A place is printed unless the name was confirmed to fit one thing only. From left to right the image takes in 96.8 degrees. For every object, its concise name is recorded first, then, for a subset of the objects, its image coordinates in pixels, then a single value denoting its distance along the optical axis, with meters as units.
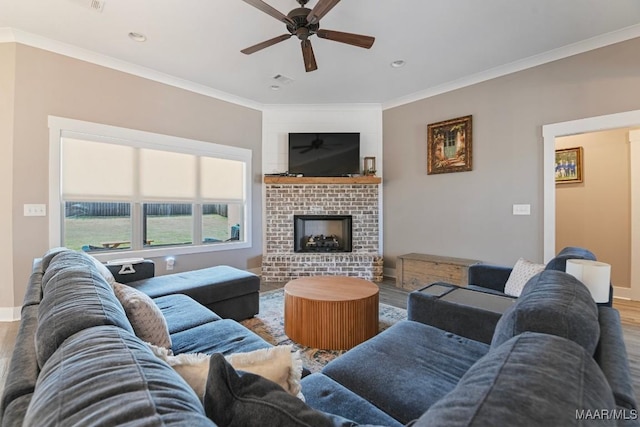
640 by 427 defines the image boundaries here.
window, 3.27
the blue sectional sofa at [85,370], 0.50
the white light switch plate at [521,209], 3.48
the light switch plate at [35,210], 3.01
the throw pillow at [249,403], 0.59
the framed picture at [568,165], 4.12
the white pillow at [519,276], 2.41
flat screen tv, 4.76
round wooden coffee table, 2.30
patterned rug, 2.20
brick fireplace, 4.82
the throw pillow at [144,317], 1.33
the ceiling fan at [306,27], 2.12
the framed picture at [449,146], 3.98
